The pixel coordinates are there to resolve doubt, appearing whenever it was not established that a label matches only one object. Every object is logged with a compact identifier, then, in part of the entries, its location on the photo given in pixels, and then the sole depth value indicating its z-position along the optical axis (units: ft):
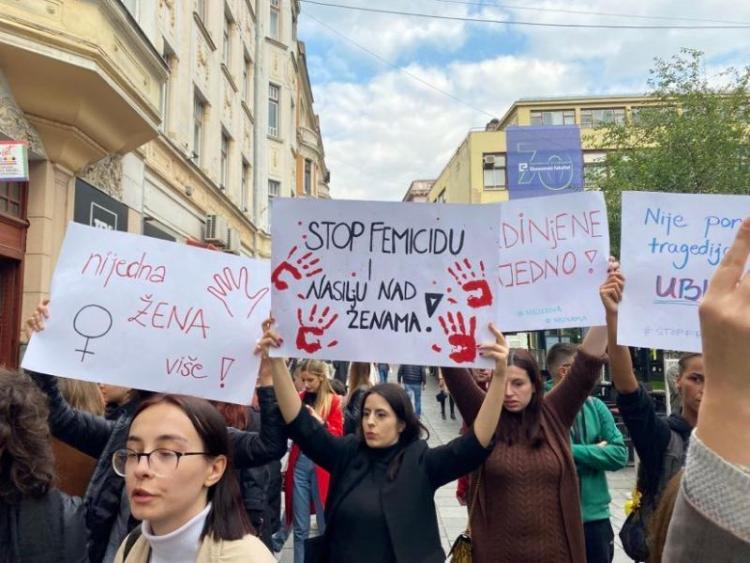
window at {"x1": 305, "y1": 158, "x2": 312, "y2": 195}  103.91
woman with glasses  5.63
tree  49.87
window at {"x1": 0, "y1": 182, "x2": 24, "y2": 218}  22.49
